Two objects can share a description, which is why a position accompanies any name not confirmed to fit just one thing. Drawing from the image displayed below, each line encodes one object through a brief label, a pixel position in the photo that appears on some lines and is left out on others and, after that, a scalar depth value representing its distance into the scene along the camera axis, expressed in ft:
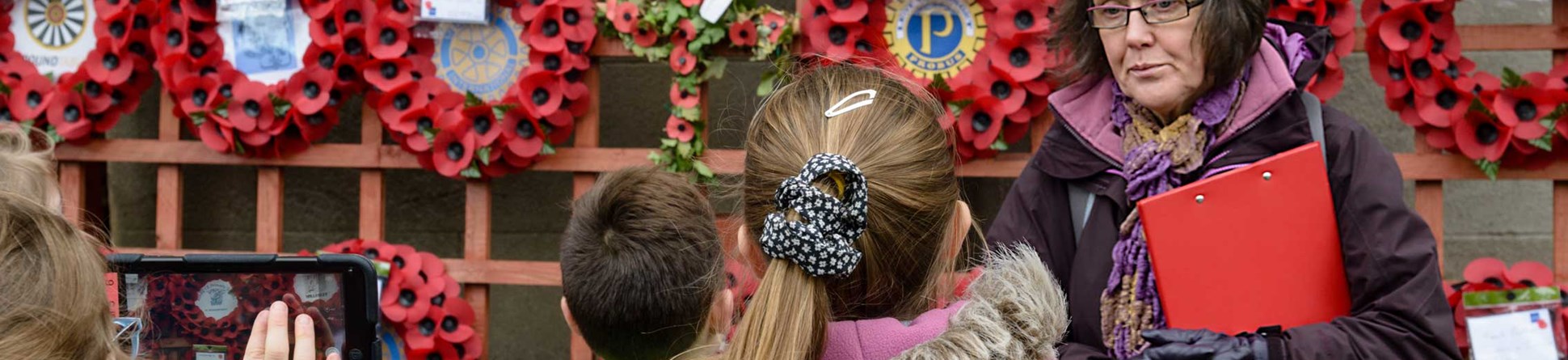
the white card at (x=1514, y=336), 7.42
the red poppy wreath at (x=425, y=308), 8.78
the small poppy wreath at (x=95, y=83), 9.15
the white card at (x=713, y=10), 8.24
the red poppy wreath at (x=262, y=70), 8.84
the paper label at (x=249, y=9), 9.07
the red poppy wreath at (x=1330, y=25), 7.62
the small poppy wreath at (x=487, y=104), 8.50
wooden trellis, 7.79
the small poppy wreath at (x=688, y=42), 8.23
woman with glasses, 5.48
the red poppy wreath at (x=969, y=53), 7.95
